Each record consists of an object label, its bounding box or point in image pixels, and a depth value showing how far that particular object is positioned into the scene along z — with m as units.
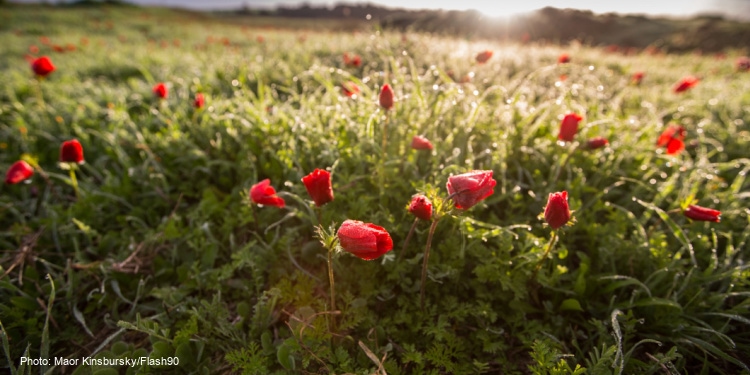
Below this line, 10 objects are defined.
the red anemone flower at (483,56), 0.72
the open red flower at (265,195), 0.51
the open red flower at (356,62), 0.85
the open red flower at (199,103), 0.78
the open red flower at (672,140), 0.68
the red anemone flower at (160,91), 0.82
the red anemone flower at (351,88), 0.77
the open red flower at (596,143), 0.62
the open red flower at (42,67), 0.80
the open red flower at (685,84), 0.90
